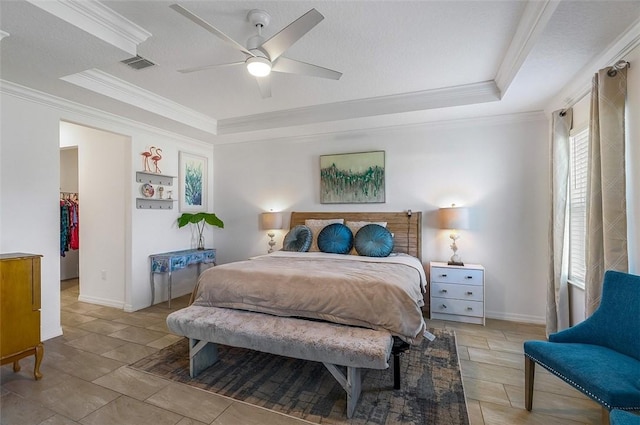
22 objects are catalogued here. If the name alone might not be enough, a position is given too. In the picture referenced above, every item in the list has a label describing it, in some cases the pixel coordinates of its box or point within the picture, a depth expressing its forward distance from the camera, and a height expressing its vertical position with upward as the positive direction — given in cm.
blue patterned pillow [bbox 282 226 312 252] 402 -41
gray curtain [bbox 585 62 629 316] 203 +21
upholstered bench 187 -92
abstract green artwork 425 +51
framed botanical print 475 +49
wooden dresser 224 -80
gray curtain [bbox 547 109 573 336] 296 -17
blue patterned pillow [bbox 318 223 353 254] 387 -39
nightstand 345 -100
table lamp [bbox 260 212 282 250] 465 -16
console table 409 -74
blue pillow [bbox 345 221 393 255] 404 -19
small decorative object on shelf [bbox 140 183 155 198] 411 +30
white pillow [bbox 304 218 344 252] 407 -21
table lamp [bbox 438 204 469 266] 357 -11
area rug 191 -136
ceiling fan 176 +115
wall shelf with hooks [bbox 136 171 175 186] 408 +49
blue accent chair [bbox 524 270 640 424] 143 -85
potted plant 457 -16
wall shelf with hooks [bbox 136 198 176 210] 408 +11
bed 194 -84
